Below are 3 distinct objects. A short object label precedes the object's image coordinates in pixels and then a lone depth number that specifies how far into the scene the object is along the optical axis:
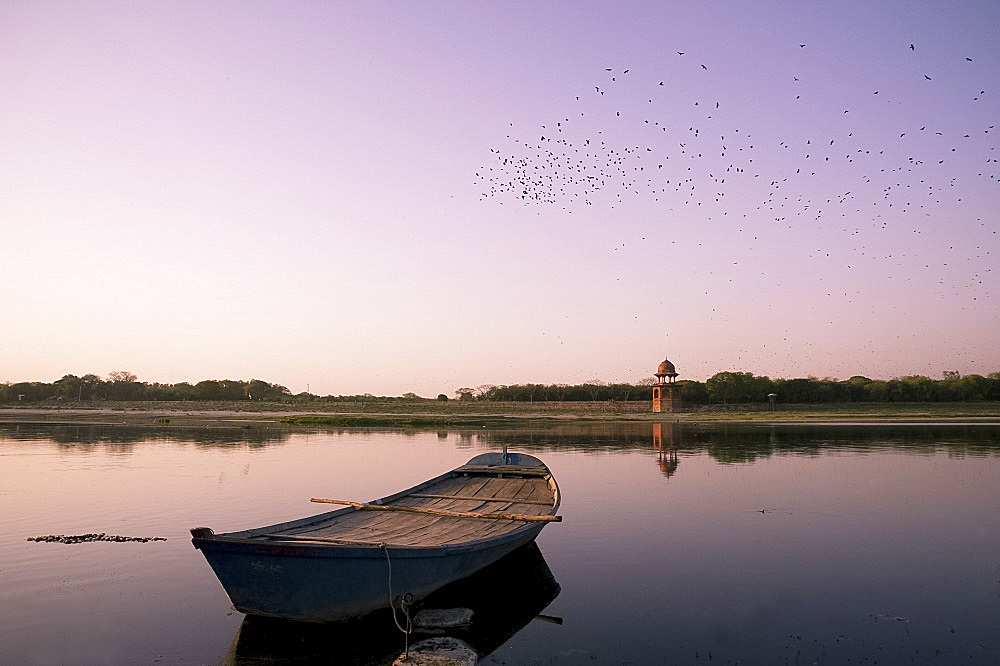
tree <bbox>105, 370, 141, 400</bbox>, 133.62
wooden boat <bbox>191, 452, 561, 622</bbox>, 9.21
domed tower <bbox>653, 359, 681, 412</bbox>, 87.88
